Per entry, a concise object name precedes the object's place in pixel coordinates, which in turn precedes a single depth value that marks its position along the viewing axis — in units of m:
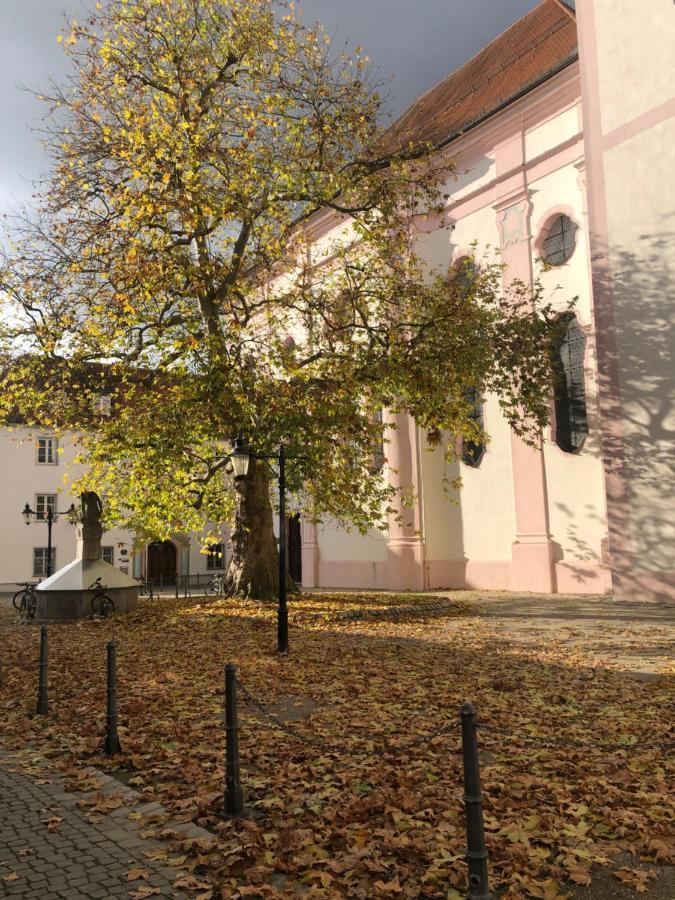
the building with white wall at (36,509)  38.34
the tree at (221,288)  15.61
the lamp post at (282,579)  11.59
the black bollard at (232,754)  5.01
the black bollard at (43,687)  8.31
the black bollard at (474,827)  3.46
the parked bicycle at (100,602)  18.44
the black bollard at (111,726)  6.56
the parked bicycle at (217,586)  29.60
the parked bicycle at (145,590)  27.91
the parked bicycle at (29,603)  19.45
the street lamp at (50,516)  20.19
